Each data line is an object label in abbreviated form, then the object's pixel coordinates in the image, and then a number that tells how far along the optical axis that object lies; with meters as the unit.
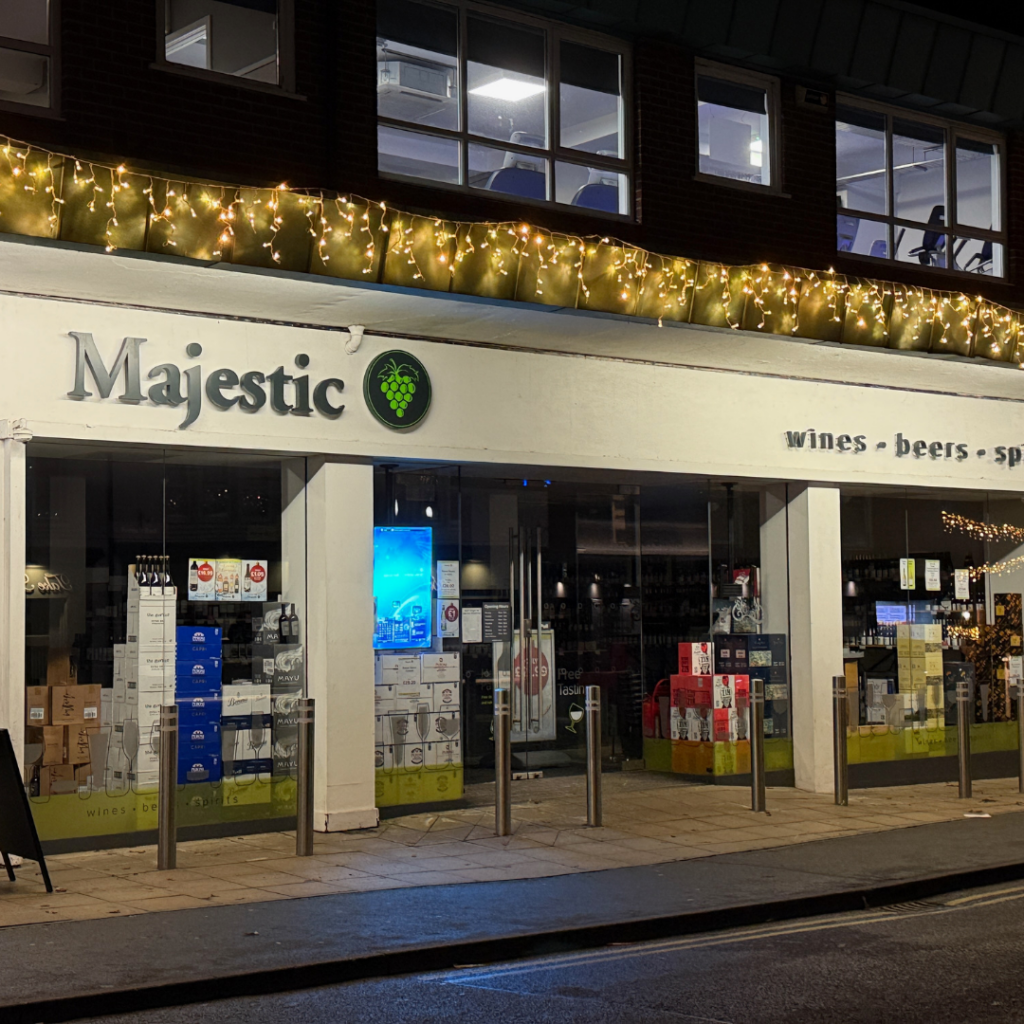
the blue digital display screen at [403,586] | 12.96
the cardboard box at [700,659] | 15.18
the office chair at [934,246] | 16.78
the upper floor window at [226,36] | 11.72
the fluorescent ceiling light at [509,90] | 13.66
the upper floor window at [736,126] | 15.05
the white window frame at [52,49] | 10.84
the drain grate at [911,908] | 9.31
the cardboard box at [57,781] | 10.88
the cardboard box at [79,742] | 11.05
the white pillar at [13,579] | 10.52
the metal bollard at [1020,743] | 14.81
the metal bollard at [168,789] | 10.14
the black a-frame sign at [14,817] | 9.22
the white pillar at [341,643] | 12.05
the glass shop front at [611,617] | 13.90
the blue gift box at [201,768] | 11.53
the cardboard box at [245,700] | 11.86
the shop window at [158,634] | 10.98
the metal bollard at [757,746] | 13.01
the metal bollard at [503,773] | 11.62
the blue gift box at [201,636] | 11.66
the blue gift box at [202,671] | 11.65
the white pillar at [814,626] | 15.07
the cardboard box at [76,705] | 11.00
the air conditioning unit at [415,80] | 12.94
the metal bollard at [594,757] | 12.06
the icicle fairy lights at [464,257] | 9.48
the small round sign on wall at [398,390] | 12.25
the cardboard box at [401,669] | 12.90
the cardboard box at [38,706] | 10.81
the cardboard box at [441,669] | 13.15
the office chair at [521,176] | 13.65
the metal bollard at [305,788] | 10.73
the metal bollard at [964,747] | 14.34
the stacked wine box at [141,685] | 11.25
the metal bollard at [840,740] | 13.52
